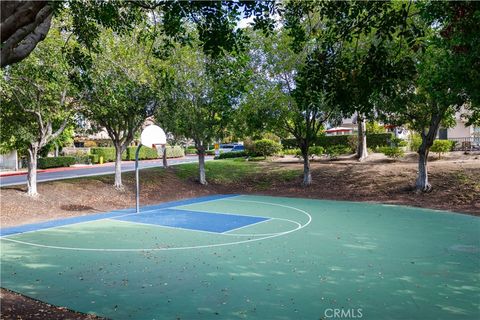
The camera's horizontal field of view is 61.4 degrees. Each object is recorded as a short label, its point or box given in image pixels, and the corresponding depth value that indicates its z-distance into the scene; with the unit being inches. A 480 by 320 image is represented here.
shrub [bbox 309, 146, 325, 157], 1104.8
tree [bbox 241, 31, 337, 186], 821.9
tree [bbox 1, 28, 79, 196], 550.0
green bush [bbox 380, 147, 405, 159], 959.6
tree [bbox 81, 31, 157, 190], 609.3
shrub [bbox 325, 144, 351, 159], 1090.7
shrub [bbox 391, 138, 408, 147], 1054.4
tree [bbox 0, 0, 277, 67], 173.3
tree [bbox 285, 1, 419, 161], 192.9
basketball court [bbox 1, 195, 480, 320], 254.2
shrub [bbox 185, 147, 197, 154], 2057.0
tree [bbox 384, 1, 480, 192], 240.8
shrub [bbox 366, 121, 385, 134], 1210.6
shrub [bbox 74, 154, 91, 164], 1492.0
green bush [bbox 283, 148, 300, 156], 1285.7
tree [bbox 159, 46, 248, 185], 803.4
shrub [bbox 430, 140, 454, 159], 936.3
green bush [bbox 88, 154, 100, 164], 1499.3
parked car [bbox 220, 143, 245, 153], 1880.2
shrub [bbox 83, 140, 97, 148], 2000.5
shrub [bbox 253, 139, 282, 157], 1286.9
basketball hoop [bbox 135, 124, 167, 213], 713.6
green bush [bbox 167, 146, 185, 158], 1803.6
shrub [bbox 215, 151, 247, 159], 1395.9
